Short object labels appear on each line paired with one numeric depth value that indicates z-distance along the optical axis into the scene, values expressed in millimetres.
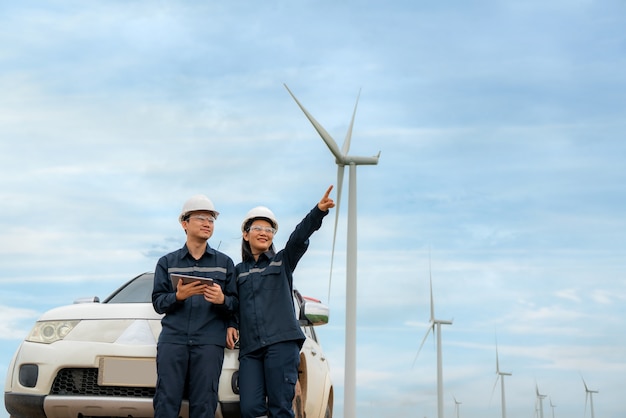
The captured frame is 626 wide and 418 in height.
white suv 5934
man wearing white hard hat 5699
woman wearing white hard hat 5688
